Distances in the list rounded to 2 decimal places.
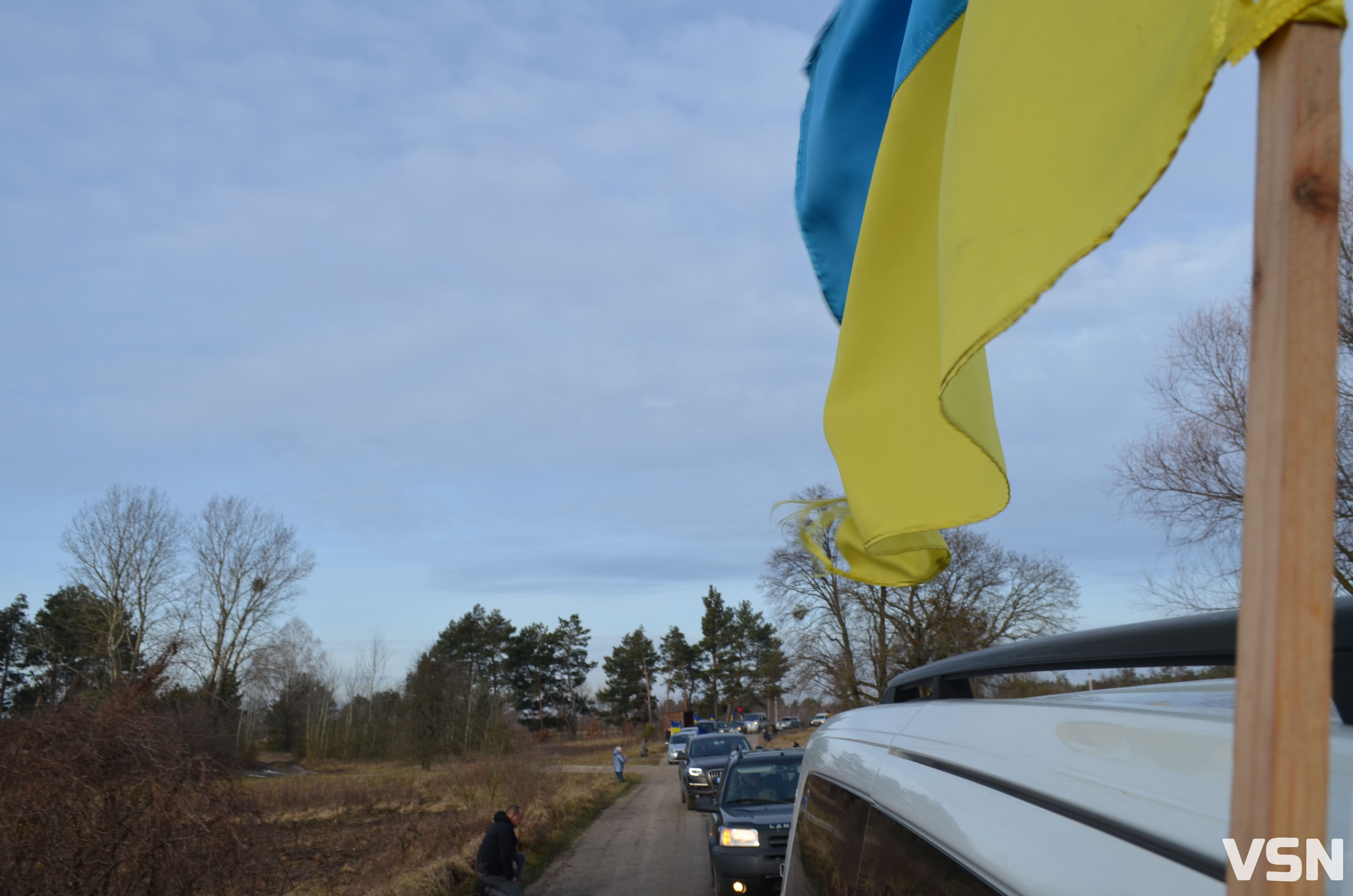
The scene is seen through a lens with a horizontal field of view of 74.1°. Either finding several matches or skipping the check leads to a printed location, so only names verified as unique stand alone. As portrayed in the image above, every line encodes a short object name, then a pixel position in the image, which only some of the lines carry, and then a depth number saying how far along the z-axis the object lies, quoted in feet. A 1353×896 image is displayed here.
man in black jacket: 34.09
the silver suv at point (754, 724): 197.82
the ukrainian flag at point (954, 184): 3.90
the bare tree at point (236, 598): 184.03
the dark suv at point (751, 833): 33.47
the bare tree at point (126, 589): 140.97
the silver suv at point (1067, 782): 3.13
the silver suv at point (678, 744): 118.39
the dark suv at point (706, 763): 69.67
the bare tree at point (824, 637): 124.88
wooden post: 2.53
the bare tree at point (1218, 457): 61.31
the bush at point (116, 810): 19.44
